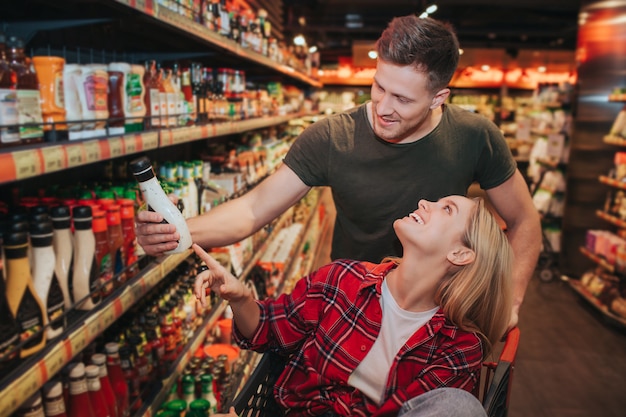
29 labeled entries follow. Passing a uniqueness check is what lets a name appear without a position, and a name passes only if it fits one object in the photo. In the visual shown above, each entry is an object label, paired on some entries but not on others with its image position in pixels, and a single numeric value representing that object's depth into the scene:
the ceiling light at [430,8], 4.83
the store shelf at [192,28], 1.76
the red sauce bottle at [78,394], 1.67
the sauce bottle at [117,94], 1.90
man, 1.86
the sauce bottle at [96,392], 1.73
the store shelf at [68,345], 1.20
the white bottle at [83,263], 1.60
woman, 1.53
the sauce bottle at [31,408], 1.49
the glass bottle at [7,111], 1.31
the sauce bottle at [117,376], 1.93
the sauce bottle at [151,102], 2.13
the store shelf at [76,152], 1.19
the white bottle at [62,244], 1.54
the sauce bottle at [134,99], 1.95
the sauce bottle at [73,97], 1.62
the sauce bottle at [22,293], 1.33
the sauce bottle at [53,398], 1.57
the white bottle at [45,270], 1.43
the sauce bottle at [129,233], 1.90
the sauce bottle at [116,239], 1.81
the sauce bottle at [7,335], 1.25
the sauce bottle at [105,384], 1.80
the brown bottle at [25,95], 1.39
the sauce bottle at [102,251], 1.71
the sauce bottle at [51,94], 1.57
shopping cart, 1.36
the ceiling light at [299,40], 6.30
